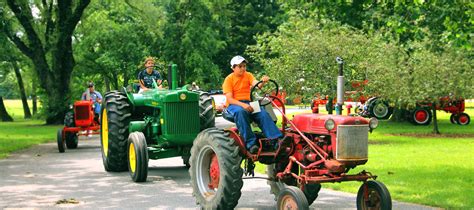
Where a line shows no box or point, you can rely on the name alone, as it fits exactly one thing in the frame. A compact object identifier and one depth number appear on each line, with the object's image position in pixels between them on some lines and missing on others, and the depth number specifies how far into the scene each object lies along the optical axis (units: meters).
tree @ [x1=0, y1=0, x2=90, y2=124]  32.72
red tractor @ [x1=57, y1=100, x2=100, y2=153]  19.64
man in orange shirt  8.89
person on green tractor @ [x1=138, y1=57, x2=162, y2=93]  14.83
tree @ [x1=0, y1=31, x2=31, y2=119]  37.05
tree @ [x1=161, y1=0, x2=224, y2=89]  45.16
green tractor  12.78
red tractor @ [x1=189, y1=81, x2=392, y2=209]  7.95
